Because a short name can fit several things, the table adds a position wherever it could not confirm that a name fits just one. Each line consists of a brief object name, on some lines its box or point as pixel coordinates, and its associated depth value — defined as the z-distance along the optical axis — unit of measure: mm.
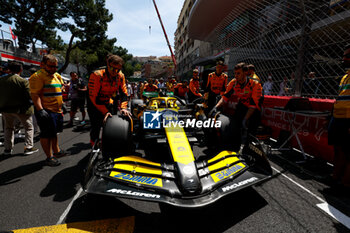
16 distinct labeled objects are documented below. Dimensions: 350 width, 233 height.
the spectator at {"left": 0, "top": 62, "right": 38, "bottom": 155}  3553
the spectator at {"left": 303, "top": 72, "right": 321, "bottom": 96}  4270
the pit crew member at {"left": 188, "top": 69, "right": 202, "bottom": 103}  6691
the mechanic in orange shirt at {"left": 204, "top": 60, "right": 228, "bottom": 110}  5214
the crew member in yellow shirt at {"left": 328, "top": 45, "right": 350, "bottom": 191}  2377
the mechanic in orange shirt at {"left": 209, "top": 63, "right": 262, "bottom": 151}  3475
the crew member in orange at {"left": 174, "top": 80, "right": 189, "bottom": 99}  7691
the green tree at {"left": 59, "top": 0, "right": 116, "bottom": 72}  19719
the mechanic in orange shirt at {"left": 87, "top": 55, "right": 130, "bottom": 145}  2918
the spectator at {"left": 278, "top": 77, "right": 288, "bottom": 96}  4848
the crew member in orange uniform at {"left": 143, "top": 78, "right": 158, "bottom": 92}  8366
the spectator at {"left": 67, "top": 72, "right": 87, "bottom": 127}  5984
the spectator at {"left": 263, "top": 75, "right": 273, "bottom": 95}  5623
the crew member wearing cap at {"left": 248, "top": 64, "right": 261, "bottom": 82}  4480
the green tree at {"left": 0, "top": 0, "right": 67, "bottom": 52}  17688
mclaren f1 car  1718
